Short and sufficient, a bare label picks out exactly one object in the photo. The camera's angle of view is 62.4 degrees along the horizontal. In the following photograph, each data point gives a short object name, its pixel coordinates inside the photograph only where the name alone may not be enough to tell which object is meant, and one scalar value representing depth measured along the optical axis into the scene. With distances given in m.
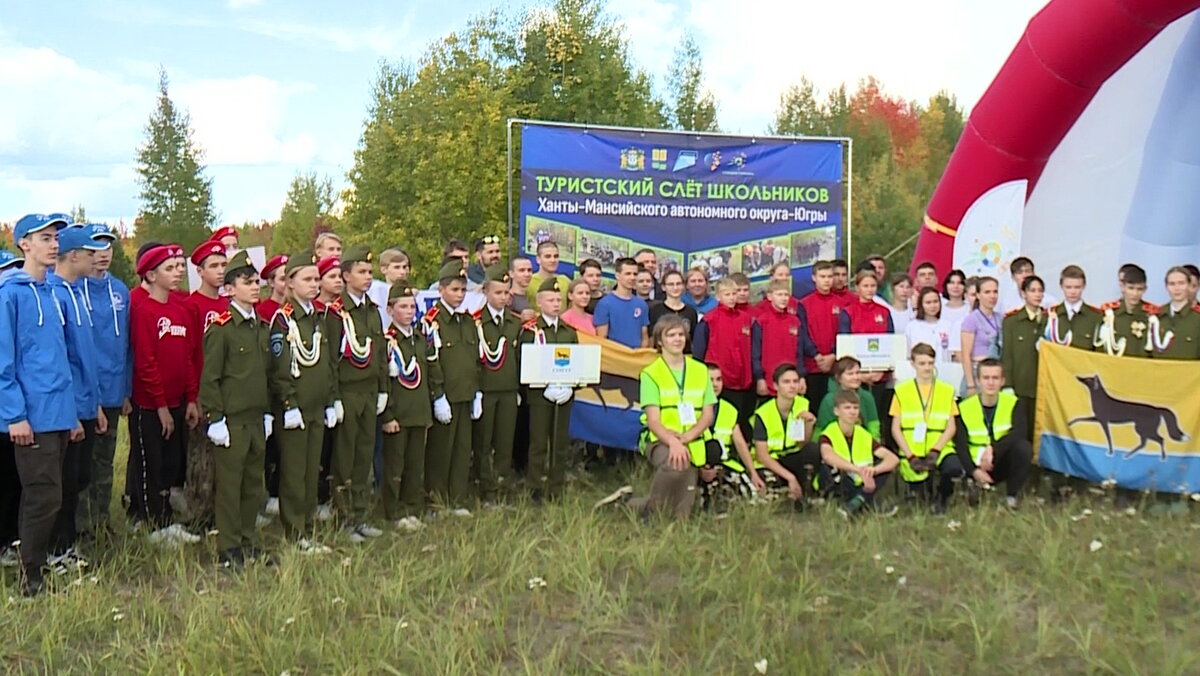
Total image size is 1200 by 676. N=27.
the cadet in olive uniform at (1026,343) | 7.19
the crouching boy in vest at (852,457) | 6.27
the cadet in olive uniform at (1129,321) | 6.90
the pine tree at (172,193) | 39.91
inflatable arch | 10.28
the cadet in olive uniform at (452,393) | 6.47
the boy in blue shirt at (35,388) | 4.84
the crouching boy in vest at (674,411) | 6.14
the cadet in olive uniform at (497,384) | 6.75
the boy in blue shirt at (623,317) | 7.80
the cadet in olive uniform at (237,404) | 5.31
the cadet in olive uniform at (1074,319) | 7.16
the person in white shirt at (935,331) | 7.66
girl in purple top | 7.53
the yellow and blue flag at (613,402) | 7.62
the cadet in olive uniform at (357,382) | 5.97
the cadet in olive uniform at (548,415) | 6.91
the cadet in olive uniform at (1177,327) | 6.72
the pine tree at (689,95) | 37.47
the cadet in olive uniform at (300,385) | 5.59
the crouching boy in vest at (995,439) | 6.45
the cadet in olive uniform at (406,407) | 6.27
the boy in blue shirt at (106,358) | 5.65
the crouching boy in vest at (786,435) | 6.43
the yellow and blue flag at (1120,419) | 6.48
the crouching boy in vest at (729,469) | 6.36
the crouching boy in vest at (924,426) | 6.46
